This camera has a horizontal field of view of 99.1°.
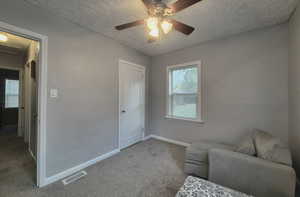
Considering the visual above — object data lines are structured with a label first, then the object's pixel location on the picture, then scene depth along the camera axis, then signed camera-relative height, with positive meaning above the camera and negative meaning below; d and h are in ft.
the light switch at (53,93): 6.21 +0.30
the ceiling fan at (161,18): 4.33 +3.10
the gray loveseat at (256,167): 4.35 -2.54
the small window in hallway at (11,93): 16.79 +0.79
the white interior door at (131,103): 9.91 -0.32
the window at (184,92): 10.01 +0.65
